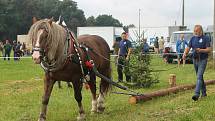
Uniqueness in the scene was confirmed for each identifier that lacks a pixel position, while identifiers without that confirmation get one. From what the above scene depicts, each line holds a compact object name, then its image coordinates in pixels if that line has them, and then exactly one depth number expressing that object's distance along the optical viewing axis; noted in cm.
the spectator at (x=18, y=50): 3674
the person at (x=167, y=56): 2949
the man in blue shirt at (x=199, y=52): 1043
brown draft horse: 772
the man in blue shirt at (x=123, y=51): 1529
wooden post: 1427
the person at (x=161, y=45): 3741
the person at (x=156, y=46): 3553
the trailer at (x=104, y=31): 4841
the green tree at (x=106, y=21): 13500
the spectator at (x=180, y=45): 2547
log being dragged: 1062
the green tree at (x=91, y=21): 12172
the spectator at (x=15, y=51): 3534
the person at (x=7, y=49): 3531
